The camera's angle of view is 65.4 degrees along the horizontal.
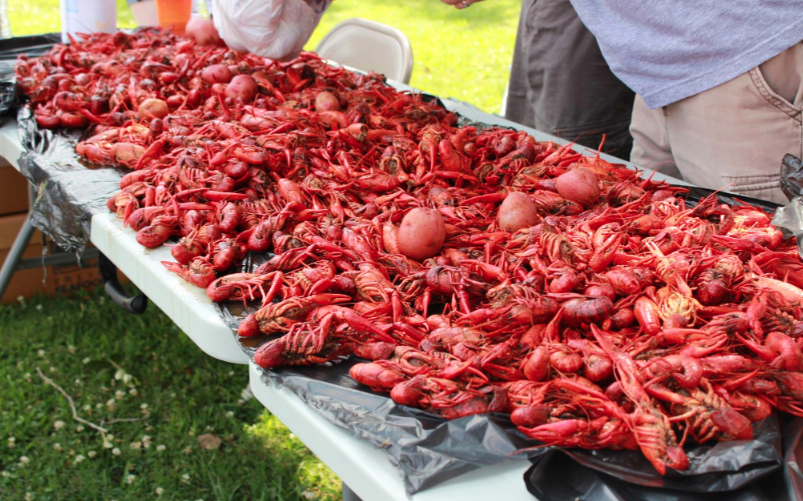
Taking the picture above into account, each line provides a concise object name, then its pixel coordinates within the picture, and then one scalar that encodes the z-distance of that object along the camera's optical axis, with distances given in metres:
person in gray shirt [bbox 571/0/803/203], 1.90
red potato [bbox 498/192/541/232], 1.66
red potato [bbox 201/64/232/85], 2.65
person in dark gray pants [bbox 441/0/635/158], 3.20
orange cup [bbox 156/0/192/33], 4.12
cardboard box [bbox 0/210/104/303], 3.33
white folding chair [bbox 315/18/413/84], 3.94
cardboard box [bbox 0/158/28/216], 3.20
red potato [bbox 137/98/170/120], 2.42
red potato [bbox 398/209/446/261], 1.55
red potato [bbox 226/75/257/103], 2.48
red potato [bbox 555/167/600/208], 1.79
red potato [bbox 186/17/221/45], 3.34
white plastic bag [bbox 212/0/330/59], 2.57
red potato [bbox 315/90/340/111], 2.42
